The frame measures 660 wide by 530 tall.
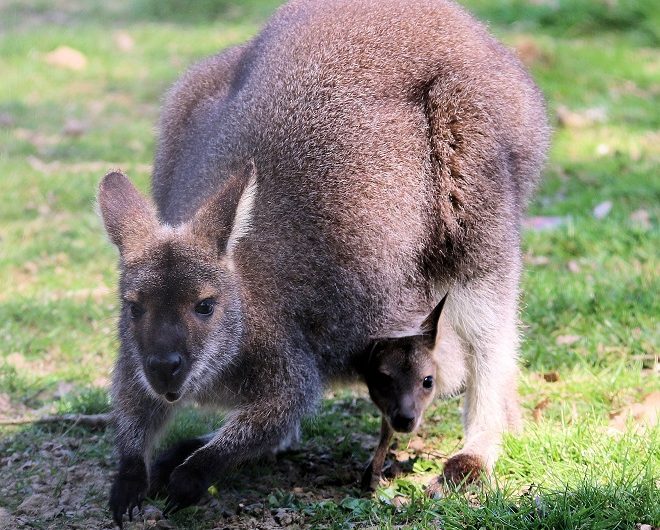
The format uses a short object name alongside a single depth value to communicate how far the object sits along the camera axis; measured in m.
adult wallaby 7.52
